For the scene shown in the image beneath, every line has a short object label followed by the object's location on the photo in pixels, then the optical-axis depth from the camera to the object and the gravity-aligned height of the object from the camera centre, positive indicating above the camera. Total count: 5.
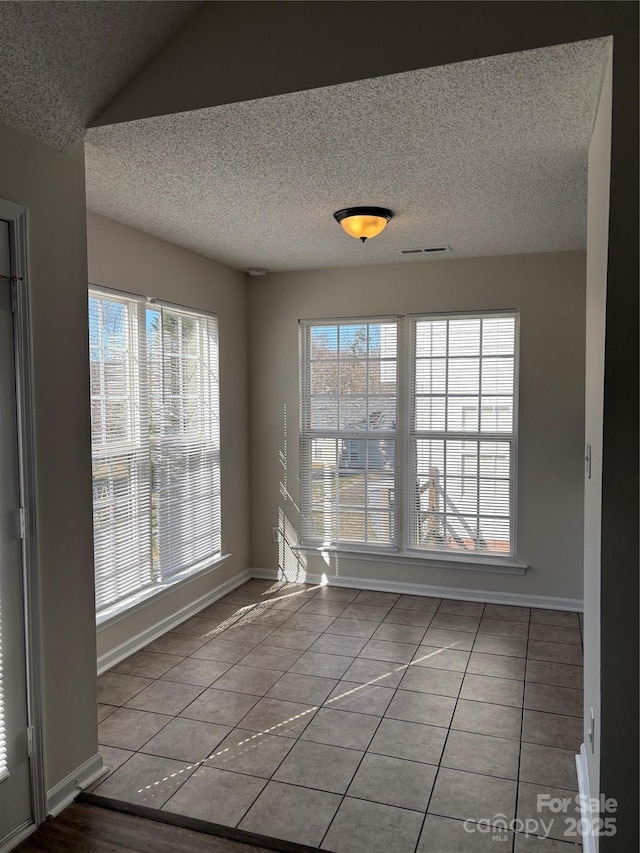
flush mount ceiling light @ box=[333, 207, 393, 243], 3.45 +0.96
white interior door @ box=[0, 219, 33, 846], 2.26 -0.78
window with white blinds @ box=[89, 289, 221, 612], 3.63 -0.28
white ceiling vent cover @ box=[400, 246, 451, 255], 4.41 +1.02
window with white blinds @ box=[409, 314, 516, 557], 4.74 -0.28
